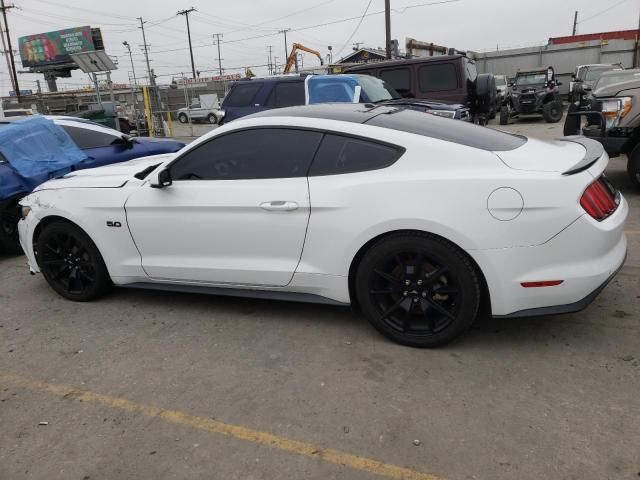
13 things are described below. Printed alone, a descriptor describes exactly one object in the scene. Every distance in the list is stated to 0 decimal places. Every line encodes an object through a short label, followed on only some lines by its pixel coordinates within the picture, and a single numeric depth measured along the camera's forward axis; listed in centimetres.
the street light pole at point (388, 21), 2334
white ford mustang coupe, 289
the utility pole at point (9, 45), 3882
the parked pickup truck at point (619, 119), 636
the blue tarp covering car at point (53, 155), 585
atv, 1916
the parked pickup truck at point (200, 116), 3217
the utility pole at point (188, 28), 6141
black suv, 1113
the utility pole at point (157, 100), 1767
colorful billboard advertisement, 5266
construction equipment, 2894
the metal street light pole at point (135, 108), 1856
